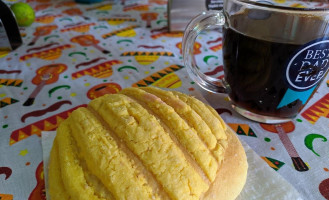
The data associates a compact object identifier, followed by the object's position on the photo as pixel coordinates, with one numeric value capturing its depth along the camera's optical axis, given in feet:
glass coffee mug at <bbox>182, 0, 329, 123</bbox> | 0.55
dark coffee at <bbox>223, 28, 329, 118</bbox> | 0.56
